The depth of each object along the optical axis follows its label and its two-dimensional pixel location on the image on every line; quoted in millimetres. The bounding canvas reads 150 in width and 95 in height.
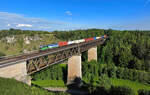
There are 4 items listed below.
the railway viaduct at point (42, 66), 15213
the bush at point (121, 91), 19312
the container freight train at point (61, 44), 40828
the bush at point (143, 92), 19477
